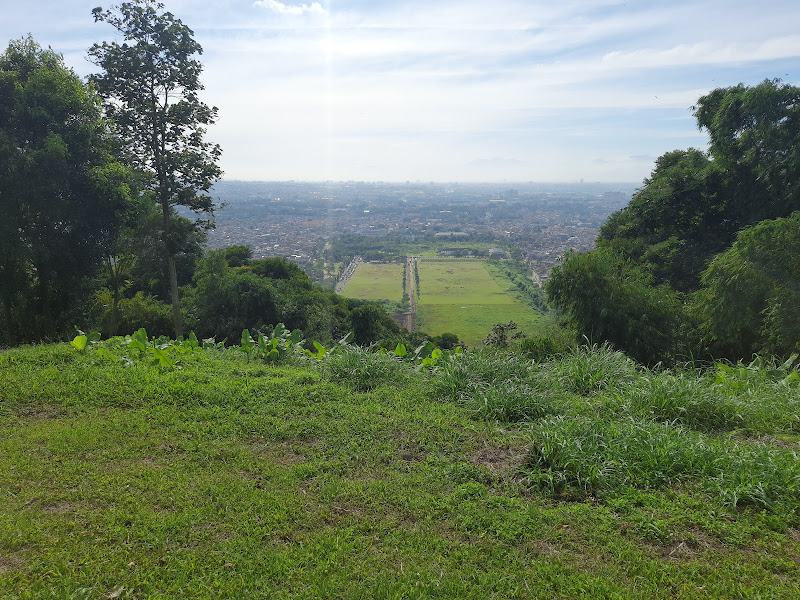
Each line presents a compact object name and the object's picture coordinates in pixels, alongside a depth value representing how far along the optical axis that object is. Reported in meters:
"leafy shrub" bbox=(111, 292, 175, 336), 16.91
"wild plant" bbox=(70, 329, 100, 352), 6.17
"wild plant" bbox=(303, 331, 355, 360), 6.93
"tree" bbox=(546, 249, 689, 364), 9.59
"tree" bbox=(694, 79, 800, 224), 12.97
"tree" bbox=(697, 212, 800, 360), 7.76
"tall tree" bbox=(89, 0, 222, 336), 13.26
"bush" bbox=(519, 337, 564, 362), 8.52
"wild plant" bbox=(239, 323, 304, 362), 6.79
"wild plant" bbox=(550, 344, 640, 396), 5.37
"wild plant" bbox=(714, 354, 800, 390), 5.50
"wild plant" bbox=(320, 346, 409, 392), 5.64
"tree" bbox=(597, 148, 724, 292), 15.70
